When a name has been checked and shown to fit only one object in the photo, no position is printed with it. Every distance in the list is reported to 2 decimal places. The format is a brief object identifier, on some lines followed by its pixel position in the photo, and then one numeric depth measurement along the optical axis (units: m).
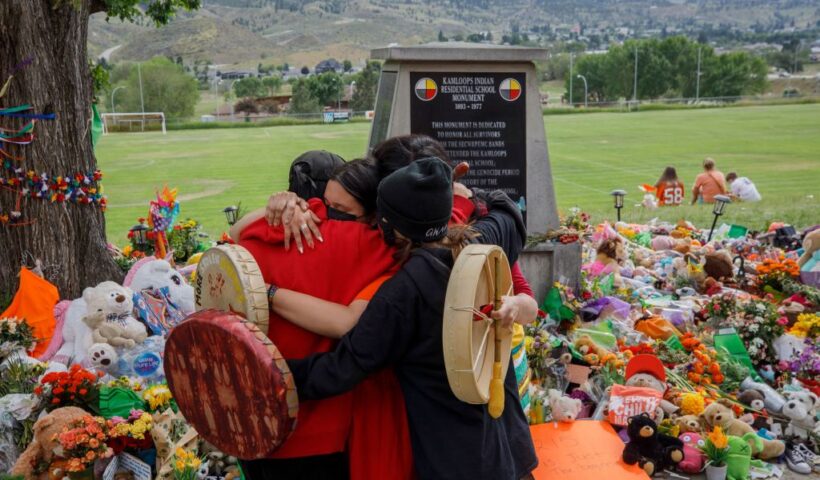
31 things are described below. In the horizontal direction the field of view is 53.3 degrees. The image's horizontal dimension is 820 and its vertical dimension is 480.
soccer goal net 62.19
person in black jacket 2.50
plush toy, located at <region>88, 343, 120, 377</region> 5.36
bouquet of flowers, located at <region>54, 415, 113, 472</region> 4.04
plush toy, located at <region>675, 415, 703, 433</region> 5.04
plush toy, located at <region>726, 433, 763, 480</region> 4.71
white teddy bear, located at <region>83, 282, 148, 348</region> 5.64
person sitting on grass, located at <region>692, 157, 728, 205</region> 15.70
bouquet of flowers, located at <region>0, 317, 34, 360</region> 5.77
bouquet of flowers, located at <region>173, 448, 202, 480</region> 4.12
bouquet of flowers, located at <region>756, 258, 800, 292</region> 7.80
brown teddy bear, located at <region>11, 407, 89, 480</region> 4.20
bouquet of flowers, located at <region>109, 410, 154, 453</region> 4.29
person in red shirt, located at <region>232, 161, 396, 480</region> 2.61
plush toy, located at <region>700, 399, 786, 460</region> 4.98
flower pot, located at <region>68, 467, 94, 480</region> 4.11
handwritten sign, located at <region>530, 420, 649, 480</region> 4.43
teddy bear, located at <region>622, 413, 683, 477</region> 4.59
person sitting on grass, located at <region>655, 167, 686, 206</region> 16.44
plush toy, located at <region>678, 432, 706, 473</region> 4.75
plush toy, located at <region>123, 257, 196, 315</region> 6.56
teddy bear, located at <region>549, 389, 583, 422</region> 4.94
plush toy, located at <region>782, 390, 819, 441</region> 5.20
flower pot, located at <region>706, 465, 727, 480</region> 4.64
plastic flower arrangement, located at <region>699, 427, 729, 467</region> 4.67
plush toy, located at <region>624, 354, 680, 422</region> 5.30
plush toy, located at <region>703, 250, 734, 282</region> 8.30
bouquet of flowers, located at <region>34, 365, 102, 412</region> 4.63
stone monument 6.57
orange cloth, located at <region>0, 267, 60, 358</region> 6.10
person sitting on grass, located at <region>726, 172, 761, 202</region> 16.20
